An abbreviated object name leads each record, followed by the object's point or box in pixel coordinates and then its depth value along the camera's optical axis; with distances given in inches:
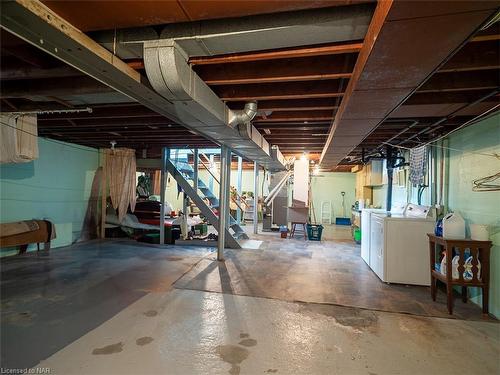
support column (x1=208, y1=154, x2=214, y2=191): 348.4
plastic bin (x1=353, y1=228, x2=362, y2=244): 248.3
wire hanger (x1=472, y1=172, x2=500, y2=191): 103.2
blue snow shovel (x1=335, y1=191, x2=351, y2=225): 405.7
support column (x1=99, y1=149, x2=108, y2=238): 248.2
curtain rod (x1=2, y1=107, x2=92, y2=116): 122.0
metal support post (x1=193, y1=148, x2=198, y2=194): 236.2
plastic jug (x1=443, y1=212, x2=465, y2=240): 112.3
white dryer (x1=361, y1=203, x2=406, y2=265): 171.0
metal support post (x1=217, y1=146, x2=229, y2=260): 177.8
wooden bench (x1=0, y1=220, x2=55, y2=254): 168.6
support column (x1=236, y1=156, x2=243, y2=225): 292.7
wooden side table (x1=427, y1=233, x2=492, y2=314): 101.8
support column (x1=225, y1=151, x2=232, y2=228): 193.2
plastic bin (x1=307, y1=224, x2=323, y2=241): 258.5
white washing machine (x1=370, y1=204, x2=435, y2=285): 135.0
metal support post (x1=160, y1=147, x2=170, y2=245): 230.8
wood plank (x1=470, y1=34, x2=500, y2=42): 61.2
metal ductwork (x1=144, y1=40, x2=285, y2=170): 64.6
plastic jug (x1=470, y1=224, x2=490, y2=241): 105.2
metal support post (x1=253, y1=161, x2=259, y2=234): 291.5
